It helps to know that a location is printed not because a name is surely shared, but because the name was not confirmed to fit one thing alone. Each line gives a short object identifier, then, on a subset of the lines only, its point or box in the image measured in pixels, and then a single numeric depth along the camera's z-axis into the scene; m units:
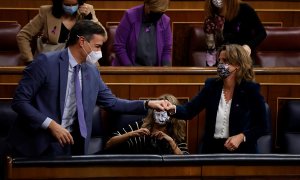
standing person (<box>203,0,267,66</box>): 9.56
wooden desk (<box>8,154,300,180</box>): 7.68
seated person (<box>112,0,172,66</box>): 9.70
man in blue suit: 8.06
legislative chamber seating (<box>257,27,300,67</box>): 10.45
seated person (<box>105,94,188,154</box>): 8.69
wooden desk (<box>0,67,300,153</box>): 9.27
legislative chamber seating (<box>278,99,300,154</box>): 9.22
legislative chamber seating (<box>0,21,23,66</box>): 10.18
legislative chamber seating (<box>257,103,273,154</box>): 9.15
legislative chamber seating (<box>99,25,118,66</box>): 10.27
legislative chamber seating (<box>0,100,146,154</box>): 8.92
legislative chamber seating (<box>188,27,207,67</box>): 10.46
